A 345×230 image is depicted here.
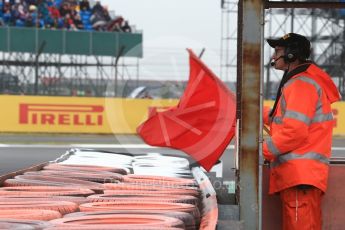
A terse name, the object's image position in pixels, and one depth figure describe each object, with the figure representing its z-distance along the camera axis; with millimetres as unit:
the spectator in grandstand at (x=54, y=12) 55094
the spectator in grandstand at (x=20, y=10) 52844
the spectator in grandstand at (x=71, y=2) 58450
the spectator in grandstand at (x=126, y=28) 54906
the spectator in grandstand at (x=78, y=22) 55309
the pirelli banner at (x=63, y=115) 38437
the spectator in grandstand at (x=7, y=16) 53281
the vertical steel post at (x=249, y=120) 7590
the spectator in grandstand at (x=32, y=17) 51125
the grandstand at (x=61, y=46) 43125
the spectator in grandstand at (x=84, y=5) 59125
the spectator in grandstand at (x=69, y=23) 55125
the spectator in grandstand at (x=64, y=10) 56031
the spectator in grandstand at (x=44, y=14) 54281
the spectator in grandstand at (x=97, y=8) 58687
